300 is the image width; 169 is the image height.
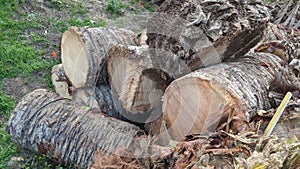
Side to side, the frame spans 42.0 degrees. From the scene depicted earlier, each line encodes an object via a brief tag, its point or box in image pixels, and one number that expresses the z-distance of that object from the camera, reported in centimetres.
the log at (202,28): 233
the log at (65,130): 258
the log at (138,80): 256
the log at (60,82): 331
